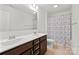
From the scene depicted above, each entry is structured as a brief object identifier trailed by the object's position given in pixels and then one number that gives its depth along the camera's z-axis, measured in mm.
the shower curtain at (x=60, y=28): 1910
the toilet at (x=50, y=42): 1929
